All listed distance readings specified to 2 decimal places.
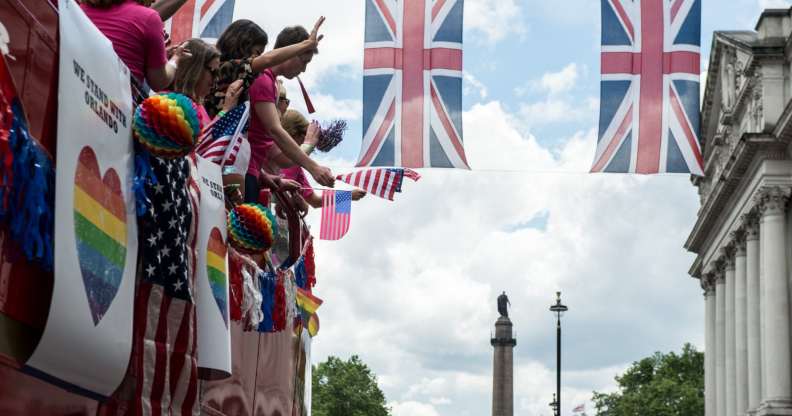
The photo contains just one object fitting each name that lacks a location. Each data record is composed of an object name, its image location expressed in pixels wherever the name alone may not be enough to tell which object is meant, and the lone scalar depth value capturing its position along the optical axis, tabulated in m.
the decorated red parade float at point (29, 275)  4.27
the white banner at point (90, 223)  4.51
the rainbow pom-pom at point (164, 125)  5.54
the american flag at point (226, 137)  7.72
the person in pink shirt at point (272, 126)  8.93
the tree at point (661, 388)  112.31
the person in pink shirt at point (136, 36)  6.29
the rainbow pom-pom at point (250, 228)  7.41
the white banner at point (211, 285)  6.50
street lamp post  59.71
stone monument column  101.75
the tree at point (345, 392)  123.88
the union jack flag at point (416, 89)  16.56
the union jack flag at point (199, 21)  14.89
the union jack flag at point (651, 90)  15.93
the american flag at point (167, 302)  5.65
